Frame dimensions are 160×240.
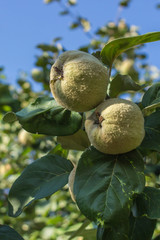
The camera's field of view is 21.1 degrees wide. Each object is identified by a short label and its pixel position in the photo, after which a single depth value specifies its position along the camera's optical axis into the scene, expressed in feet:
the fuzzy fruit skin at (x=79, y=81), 1.64
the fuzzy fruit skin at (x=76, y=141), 1.99
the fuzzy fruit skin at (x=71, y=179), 1.84
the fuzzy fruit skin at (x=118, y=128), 1.59
